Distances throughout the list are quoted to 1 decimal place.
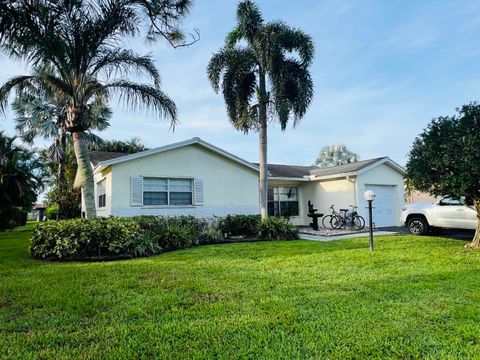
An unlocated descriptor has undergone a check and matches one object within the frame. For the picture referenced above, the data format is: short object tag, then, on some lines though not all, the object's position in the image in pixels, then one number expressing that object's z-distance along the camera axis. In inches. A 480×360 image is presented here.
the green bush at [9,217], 746.2
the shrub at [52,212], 903.4
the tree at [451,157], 319.3
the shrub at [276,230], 489.1
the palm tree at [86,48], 328.5
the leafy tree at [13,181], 743.1
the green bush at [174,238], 400.6
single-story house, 526.3
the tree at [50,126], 757.8
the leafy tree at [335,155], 1381.6
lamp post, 362.6
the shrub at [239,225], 523.5
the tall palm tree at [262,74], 523.8
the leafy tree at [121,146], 1133.4
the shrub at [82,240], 339.9
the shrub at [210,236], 460.1
